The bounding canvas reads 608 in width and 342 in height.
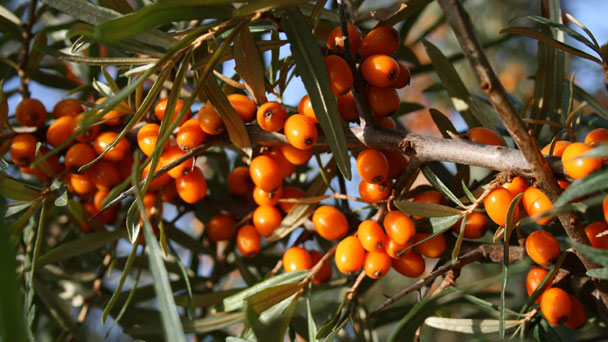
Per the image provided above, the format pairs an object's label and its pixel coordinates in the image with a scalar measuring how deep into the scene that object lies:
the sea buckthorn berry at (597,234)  0.32
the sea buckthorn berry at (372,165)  0.32
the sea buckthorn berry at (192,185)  0.35
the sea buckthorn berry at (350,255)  0.33
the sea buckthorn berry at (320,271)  0.36
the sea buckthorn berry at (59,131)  0.35
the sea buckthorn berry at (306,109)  0.33
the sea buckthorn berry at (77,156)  0.35
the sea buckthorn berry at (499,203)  0.31
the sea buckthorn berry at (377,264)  0.33
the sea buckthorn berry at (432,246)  0.33
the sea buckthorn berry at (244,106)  0.33
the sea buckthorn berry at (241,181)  0.38
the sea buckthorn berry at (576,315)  0.33
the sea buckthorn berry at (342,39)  0.32
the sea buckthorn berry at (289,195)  0.36
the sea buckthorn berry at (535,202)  0.30
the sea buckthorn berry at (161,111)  0.34
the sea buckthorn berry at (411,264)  0.34
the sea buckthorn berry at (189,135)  0.33
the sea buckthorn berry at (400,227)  0.32
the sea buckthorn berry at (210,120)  0.33
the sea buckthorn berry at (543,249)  0.32
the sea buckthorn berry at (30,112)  0.36
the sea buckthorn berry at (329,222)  0.34
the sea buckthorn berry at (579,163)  0.30
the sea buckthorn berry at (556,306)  0.33
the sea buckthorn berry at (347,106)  0.33
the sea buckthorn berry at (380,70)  0.32
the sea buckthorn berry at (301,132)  0.32
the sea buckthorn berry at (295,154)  0.34
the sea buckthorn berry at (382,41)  0.32
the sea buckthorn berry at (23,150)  0.35
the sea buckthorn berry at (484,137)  0.33
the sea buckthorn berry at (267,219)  0.35
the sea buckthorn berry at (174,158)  0.34
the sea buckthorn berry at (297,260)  0.35
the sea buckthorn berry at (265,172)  0.34
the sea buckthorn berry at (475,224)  0.33
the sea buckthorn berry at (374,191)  0.33
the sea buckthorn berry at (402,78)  0.33
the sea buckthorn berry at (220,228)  0.37
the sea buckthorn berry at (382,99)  0.32
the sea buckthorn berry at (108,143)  0.35
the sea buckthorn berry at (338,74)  0.31
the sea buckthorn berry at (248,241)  0.37
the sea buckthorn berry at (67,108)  0.36
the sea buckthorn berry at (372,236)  0.33
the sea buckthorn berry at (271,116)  0.33
